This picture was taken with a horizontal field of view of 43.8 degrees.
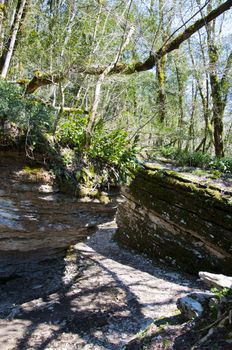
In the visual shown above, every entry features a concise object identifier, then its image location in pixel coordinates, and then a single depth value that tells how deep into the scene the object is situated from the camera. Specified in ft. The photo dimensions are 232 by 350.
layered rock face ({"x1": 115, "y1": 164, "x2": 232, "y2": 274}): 23.03
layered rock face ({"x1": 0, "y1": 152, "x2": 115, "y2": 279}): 16.37
